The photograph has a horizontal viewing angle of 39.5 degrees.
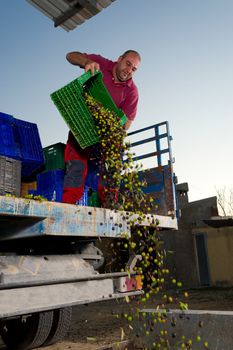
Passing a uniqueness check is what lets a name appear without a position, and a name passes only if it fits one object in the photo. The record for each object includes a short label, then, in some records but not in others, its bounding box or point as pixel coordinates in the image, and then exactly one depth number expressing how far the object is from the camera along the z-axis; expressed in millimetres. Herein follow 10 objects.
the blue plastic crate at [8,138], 4039
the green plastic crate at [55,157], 4836
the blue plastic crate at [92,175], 4257
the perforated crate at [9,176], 3465
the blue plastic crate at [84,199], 3978
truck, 2148
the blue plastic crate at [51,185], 4272
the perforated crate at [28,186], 4680
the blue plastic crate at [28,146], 4449
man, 3951
